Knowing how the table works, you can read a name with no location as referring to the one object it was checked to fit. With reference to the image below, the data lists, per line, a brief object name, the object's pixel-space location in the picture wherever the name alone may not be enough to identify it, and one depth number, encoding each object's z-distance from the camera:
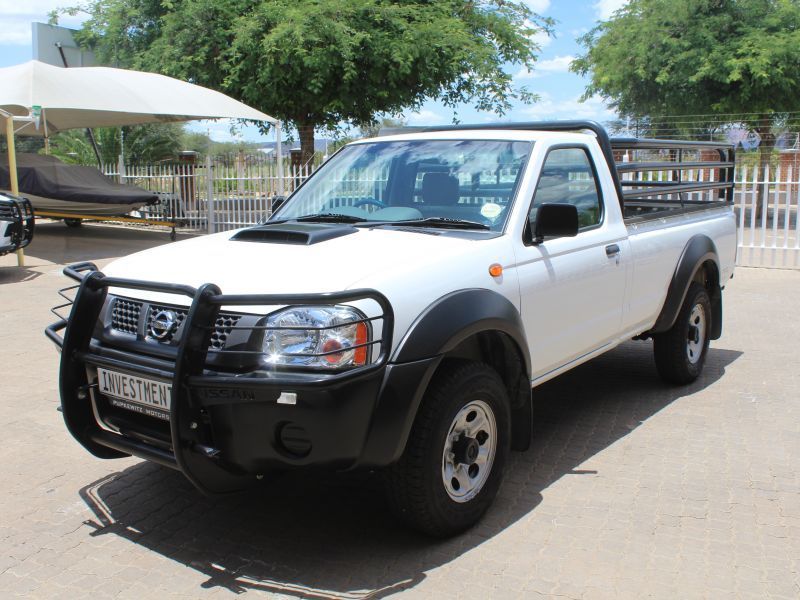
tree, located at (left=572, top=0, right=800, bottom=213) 21.98
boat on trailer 17.48
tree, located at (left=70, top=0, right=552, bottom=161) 18.41
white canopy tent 14.05
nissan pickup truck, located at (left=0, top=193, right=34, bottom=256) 11.53
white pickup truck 3.25
